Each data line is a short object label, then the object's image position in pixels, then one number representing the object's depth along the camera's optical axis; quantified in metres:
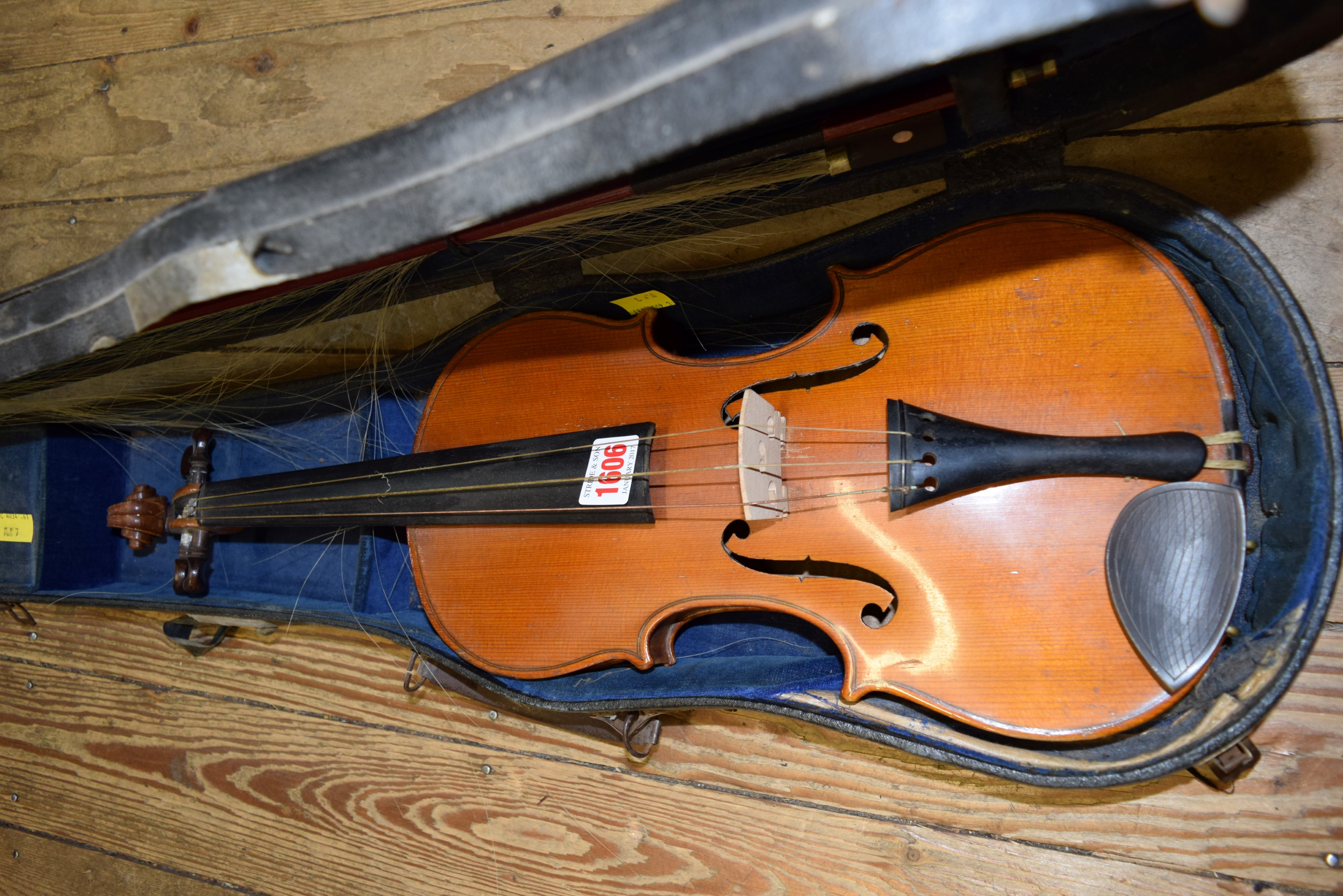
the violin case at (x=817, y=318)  0.43
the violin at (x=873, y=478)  0.46
